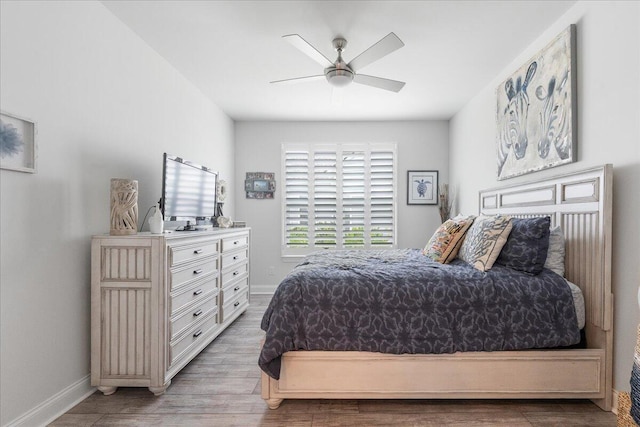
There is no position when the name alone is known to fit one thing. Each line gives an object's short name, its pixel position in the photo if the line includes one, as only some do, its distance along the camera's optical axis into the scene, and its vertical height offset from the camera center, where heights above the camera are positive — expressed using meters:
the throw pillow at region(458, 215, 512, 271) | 2.38 -0.19
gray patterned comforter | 2.11 -0.60
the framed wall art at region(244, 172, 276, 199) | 5.47 +0.41
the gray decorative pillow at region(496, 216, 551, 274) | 2.27 -0.20
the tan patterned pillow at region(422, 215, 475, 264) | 2.79 -0.21
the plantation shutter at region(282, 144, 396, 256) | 5.43 +0.24
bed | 2.12 -0.94
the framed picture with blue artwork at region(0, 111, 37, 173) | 1.79 +0.34
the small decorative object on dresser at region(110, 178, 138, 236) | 2.35 +0.01
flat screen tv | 2.81 +0.18
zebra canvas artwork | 2.47 +0.80
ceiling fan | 2.49 +1.14
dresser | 2.28 -0.64
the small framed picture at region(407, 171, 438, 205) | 5.41 +0.39
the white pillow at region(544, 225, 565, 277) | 2.36 -0.25
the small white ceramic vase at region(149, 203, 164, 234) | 2.49 -0.08
